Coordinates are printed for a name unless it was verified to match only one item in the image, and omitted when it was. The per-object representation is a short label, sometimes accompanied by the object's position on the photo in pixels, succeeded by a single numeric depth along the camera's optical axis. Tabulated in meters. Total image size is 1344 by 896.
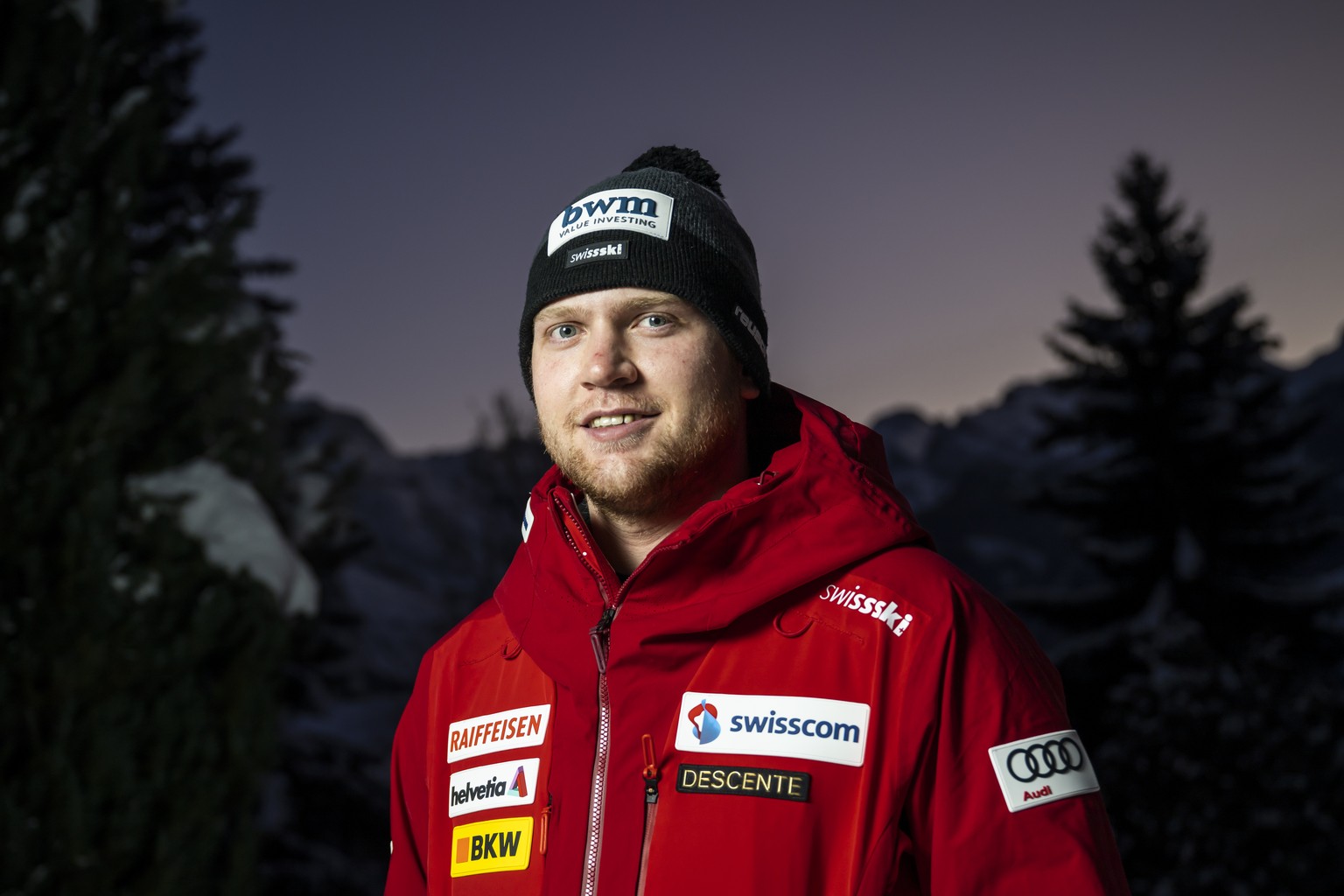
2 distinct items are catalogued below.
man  2.18
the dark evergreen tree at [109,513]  6.58
